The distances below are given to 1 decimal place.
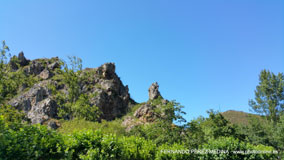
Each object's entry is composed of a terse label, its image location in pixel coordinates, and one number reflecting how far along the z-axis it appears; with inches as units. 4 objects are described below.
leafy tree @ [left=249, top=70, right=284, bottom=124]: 1510.8
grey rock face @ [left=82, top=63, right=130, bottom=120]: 1881.2
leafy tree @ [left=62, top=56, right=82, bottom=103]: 1051.0
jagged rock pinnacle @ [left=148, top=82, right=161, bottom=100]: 2213.5
